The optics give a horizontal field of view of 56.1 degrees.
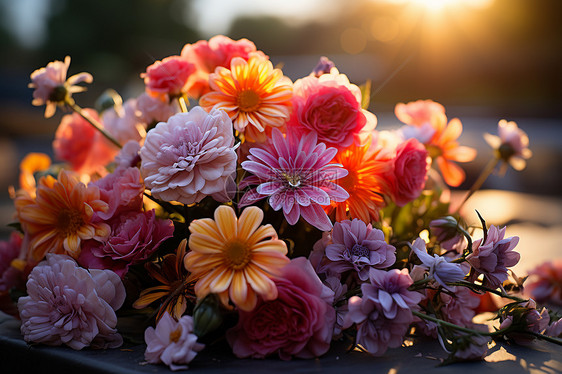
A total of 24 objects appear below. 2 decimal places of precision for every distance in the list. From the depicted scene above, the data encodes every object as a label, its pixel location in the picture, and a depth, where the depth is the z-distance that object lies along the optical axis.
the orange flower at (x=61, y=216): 0.64
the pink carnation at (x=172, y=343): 0.52
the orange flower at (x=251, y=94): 0.64
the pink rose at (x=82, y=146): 0.95
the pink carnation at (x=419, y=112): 0.90
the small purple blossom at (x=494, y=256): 0.59
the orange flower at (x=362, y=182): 0.64
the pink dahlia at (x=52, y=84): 0.78
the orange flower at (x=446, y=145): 0.86
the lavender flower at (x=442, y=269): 0.55
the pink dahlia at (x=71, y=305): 0.58
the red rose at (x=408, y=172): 0.67
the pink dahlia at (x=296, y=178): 0.57
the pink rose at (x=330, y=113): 0.64
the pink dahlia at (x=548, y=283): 1.01
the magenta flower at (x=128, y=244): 0.61
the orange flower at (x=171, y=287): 0.60
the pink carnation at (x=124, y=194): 0.64
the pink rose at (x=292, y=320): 0.55
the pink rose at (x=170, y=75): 0.74
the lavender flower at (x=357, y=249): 0.59
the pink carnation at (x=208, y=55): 0.75
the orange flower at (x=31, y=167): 0.92
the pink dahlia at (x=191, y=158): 0.56
